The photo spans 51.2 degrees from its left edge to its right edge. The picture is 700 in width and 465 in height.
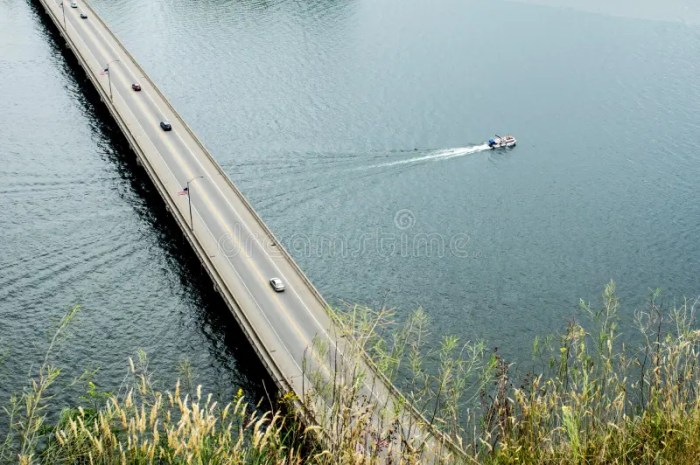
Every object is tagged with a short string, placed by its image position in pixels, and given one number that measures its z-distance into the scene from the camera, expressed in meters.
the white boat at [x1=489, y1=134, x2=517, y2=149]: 123.25
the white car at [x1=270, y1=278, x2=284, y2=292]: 82.40
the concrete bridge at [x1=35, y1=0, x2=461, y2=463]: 74.75
